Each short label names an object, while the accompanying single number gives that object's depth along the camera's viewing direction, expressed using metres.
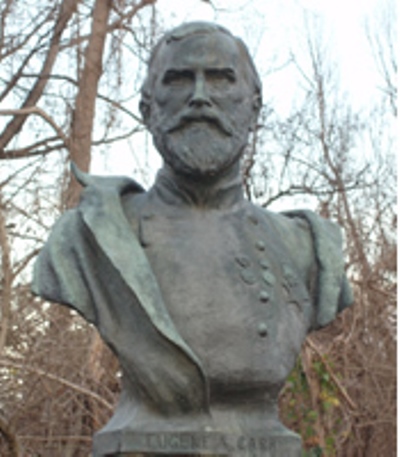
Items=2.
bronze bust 4.64
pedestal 4.56
